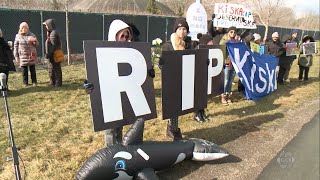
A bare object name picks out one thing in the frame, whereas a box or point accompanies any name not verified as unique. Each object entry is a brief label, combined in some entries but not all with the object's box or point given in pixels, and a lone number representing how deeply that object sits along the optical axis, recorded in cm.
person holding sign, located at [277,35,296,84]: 1178
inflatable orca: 372
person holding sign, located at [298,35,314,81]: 1245
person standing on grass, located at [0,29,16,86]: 792
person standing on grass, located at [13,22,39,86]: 876
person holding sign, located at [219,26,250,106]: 805
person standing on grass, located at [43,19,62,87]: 873
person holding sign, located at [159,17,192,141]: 548
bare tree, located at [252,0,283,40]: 2164
